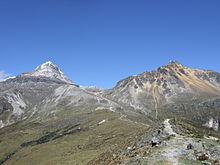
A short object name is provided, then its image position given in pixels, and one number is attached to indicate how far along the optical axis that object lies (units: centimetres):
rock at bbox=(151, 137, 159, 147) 4218
